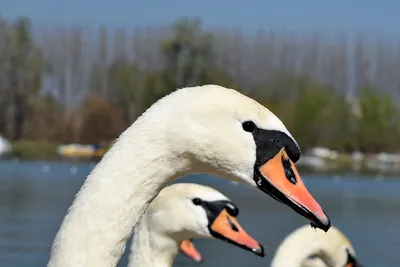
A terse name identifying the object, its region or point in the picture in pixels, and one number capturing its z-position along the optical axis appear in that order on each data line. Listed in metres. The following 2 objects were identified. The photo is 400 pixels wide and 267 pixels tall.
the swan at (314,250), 11.31
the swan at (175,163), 4.28
